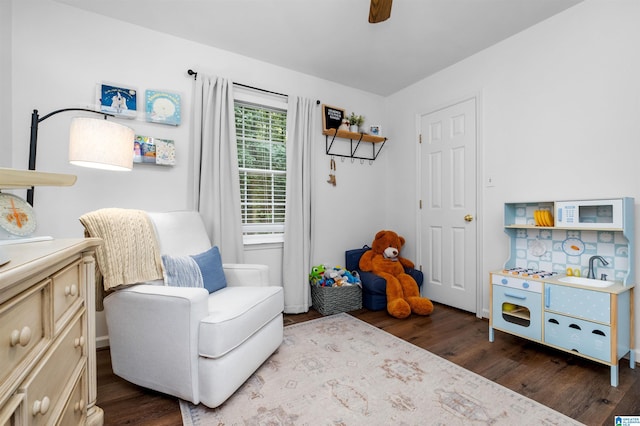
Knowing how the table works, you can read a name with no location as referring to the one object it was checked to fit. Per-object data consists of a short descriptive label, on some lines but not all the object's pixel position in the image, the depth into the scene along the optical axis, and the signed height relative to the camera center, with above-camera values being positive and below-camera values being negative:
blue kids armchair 2.94 -0.77
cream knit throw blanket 1.58 -0.19
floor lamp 1.55 +0.38
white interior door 2.89 +0.08
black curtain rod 2.53 +1.23
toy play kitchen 1.75 -0.46
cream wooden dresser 0.58 -0.32
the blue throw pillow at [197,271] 1.82 -0.38
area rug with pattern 1.42 -1.00
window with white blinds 2.90 +0.48
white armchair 1.46 -0.67
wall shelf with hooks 3.29 +0.90
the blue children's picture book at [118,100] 2.20 +0.88
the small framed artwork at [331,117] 3.24 +1.09
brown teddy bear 2.79 -0.64
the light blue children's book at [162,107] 2.38 +0.88
